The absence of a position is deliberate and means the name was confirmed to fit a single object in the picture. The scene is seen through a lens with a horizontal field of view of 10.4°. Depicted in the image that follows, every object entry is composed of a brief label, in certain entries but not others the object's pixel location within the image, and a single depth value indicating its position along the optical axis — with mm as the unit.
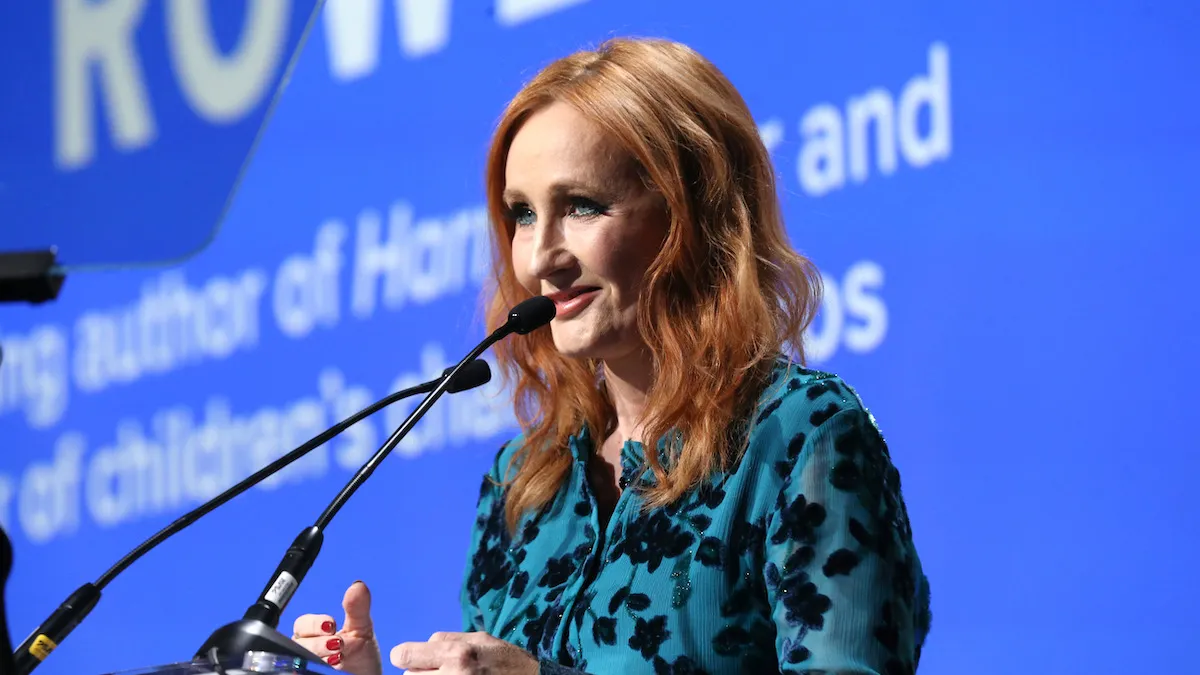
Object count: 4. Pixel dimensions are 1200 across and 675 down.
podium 4380
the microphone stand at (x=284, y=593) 4395
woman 4637
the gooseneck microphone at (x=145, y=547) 4454
